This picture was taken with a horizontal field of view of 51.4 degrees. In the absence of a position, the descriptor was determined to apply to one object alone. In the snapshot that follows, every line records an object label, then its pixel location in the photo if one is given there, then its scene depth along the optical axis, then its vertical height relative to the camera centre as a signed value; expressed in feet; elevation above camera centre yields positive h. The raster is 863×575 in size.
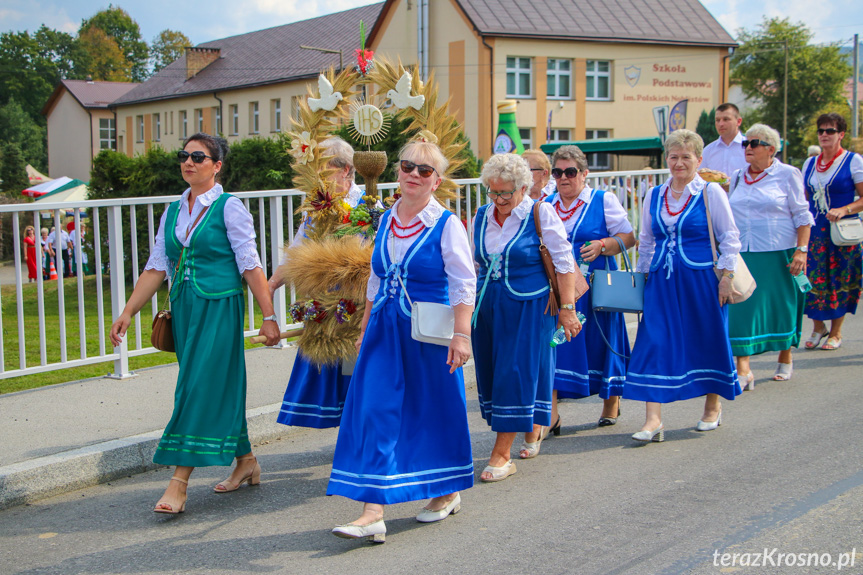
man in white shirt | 26.63 +2.43
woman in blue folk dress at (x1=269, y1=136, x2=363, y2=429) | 17.58 -3.30
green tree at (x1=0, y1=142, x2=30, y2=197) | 177.17 +12.10
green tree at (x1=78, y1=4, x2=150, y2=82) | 339.36 +74.93
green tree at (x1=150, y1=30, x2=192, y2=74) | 331.77 +68.20
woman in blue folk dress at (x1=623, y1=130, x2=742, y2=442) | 19.77 -1.71
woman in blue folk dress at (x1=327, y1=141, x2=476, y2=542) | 13.92 -2.31
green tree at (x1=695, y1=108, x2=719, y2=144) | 135.33 +15.03
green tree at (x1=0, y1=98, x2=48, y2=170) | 266.98 +29.96
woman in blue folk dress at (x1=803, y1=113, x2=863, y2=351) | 28.25 -0.48
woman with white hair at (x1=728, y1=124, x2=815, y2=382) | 24.47 -0.62
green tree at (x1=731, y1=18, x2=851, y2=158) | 208.33 +35.68
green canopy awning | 95.91 +8.75
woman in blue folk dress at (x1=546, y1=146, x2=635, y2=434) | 20.02 -0.47
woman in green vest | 15.52 -1.48
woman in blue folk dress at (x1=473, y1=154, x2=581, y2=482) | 16.96 -1.42
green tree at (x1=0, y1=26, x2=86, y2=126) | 299.79 +57.81
